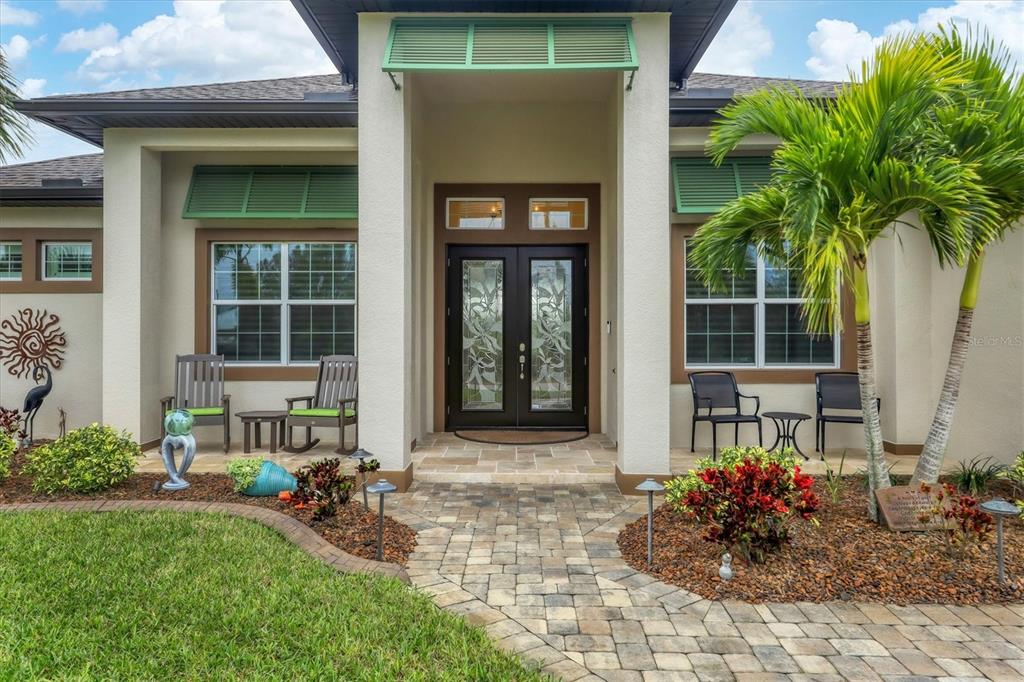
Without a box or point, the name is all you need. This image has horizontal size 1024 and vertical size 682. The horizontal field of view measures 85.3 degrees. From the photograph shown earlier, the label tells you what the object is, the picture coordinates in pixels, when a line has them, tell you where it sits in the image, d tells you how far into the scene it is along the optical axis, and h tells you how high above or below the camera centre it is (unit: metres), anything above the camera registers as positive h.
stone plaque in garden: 3.92 -1.18
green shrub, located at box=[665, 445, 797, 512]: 4.35 -1.00
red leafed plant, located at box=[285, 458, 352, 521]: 4.15 -1.11
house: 5.30 +1.16
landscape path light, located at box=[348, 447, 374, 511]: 4.40 -0.91
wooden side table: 6.67 -0.91
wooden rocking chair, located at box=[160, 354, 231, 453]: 6.78 -0.54
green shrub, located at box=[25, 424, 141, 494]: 4.75 -1.03
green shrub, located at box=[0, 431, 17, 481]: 5.10 -1.00
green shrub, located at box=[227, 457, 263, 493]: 4.79 -1.11
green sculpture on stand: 4.93 -0.89
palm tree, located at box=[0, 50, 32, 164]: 6.01 +2.46
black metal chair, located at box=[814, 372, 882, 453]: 6.61 -0.63
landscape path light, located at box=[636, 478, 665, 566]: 3.60 -0.97
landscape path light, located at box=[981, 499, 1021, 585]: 3.21 -0.98
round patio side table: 6.44 -1.01
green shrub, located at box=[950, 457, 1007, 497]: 4.77 -1.21
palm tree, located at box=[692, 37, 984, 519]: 3.67 +1.12
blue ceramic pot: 4.82 -1.22
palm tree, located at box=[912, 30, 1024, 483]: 3.84 +1.38
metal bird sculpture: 6.83 -0.63
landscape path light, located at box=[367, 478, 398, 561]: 3.49 -0.93
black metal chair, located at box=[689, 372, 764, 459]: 6.64 -0.62
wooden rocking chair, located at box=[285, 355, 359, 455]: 6.57 -0.65
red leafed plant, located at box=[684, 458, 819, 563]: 3.47 -1.05
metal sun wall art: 7.24 +0.05
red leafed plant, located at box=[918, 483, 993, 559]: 3.50 -1.16
